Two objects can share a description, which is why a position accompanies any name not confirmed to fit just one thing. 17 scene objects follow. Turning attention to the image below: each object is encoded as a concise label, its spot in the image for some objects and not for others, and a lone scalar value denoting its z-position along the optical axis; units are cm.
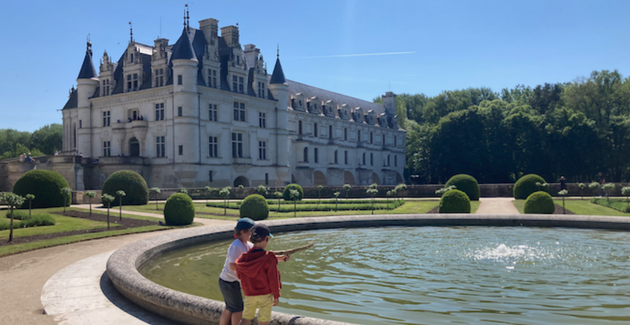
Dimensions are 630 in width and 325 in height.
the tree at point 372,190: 2862
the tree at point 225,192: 2824
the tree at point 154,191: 3098
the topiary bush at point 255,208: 2131
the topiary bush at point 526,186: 3058
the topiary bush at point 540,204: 2095
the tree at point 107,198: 1879
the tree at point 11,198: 1469
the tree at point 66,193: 2421
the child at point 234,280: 518
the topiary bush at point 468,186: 3127
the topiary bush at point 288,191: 3572
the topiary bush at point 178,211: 1870
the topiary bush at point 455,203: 2208
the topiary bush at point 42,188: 2523
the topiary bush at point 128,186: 2864
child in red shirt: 484
